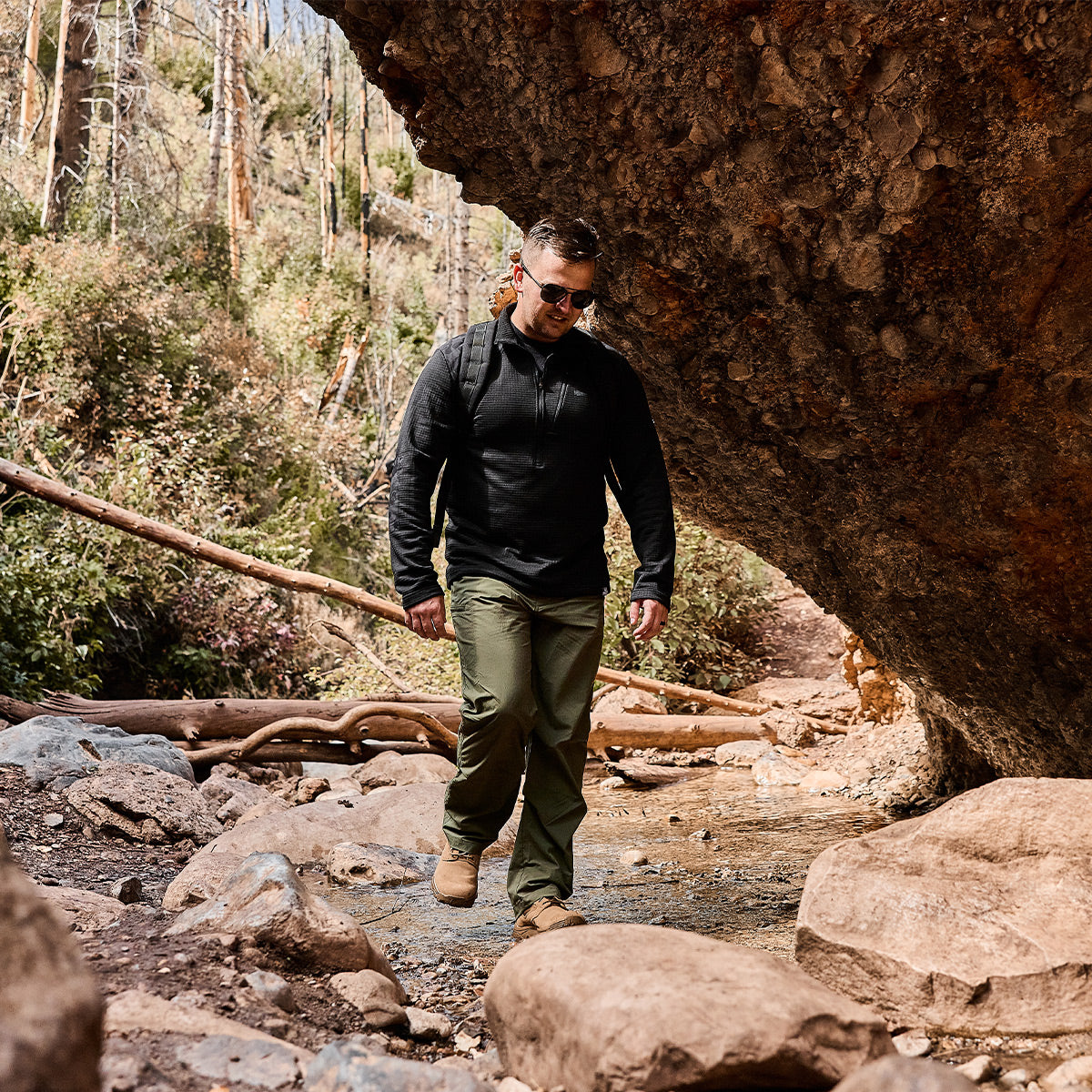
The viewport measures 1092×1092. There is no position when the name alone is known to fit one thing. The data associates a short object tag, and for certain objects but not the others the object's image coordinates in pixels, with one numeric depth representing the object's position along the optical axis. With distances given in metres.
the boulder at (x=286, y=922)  2.58
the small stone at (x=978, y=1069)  2.10
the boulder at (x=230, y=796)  5.49
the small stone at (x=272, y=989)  2.26
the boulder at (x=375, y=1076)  1.71
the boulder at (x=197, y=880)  3.53
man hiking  3.32
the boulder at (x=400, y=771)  6.77
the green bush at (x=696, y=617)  11.16
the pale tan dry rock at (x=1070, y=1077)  2.04
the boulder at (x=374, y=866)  4.41
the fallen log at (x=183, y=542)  7.79
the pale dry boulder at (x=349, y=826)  4.55
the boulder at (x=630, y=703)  9.00
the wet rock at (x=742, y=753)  8.14
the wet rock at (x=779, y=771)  7.00
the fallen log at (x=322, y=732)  6.87
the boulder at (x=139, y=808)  4.89
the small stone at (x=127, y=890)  3.58
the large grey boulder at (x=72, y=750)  5.34
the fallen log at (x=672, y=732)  8.30
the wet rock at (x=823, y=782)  6.65
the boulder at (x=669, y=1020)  1.84
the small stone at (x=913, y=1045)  2.26
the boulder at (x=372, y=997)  2.42
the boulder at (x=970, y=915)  2.40
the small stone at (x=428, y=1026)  2.42
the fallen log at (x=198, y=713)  6.99
